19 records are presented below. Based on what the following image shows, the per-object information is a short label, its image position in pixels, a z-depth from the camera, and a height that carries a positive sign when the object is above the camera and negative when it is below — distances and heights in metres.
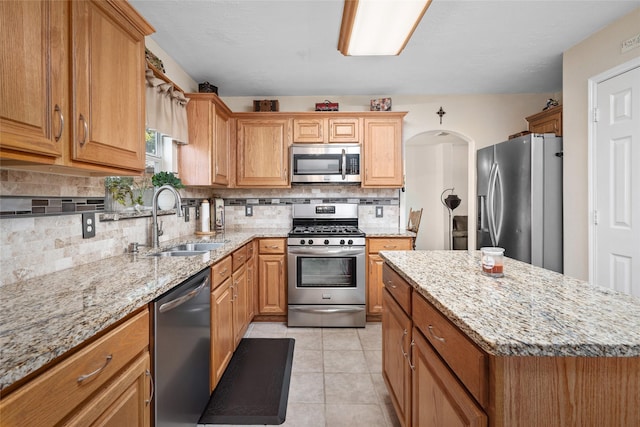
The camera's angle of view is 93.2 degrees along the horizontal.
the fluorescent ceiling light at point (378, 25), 1.56 +1.09
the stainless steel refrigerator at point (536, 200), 2.86 +0.10
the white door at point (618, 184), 2.22 +0.21
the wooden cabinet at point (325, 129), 3.49 +0.96
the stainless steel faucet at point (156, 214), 2.13 +0.00
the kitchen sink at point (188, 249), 2.18 -0.28
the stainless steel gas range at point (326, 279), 3.15 -0.70
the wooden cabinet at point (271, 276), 3.21 -0.68
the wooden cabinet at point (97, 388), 0.68 -0.47
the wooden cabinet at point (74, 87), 0.96 +0.49
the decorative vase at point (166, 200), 2.55 +0.11
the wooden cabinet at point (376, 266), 3.22 -0.58
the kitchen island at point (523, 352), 0.75 -0.38
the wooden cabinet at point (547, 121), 3.08 +0.99
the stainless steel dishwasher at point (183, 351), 1.28 -0.68
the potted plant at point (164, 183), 2.30 +0.24
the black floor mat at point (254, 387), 1.84 -1.23
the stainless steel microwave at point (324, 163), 3.46 +0.56
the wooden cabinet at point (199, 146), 2.87 +0.64
